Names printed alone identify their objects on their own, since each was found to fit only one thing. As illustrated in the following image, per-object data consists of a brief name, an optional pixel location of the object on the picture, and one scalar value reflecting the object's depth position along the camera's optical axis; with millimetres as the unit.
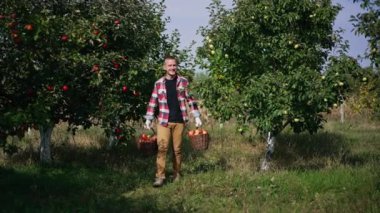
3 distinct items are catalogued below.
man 7883
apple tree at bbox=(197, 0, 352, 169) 8422
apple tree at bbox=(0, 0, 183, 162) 7004
